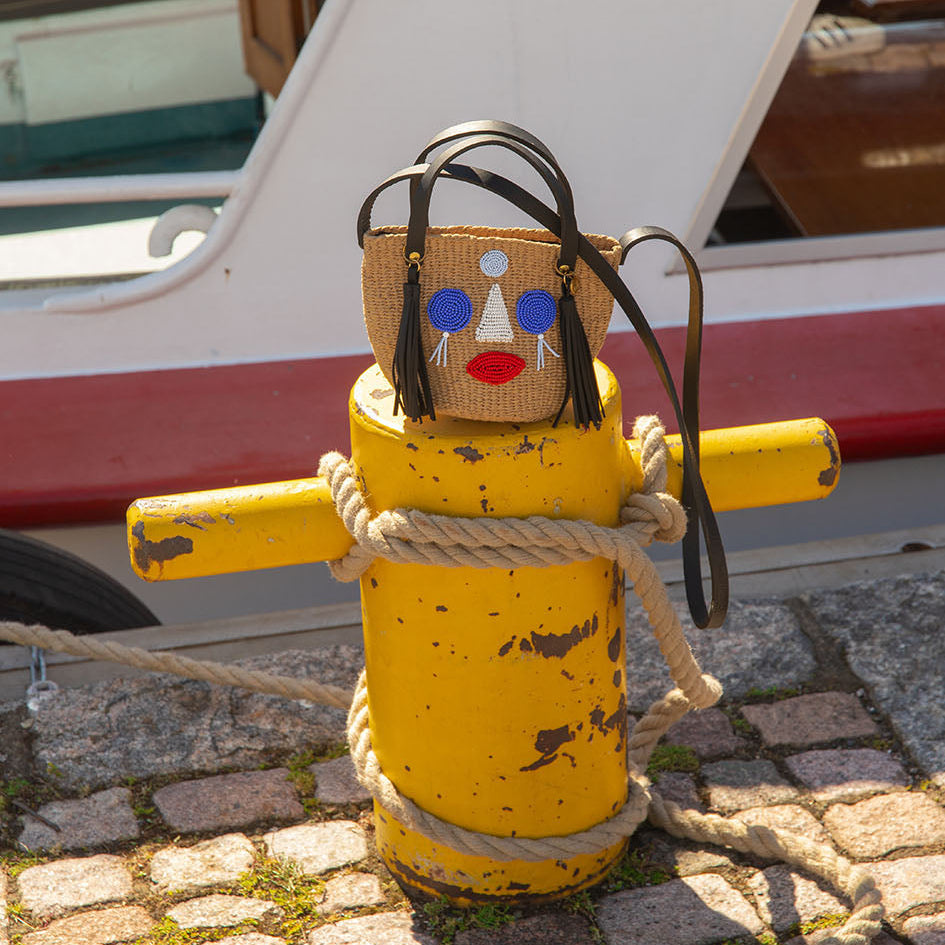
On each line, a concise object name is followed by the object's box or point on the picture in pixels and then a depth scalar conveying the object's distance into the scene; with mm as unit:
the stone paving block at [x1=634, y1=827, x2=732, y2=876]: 2783
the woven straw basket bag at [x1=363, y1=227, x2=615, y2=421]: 2526
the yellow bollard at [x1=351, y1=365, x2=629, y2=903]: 2582
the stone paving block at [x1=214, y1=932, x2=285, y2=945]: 2690
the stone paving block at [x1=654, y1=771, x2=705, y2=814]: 2878
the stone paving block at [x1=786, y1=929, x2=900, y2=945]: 2667
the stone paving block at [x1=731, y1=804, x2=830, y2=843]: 2820
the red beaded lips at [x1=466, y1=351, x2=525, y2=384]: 2537
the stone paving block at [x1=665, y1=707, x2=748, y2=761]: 2968
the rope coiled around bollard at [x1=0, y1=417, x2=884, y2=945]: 2563
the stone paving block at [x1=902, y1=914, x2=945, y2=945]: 2663
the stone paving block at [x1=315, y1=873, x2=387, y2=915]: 2741
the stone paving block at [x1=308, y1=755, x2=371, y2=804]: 2912
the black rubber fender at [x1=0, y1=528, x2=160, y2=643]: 3232
